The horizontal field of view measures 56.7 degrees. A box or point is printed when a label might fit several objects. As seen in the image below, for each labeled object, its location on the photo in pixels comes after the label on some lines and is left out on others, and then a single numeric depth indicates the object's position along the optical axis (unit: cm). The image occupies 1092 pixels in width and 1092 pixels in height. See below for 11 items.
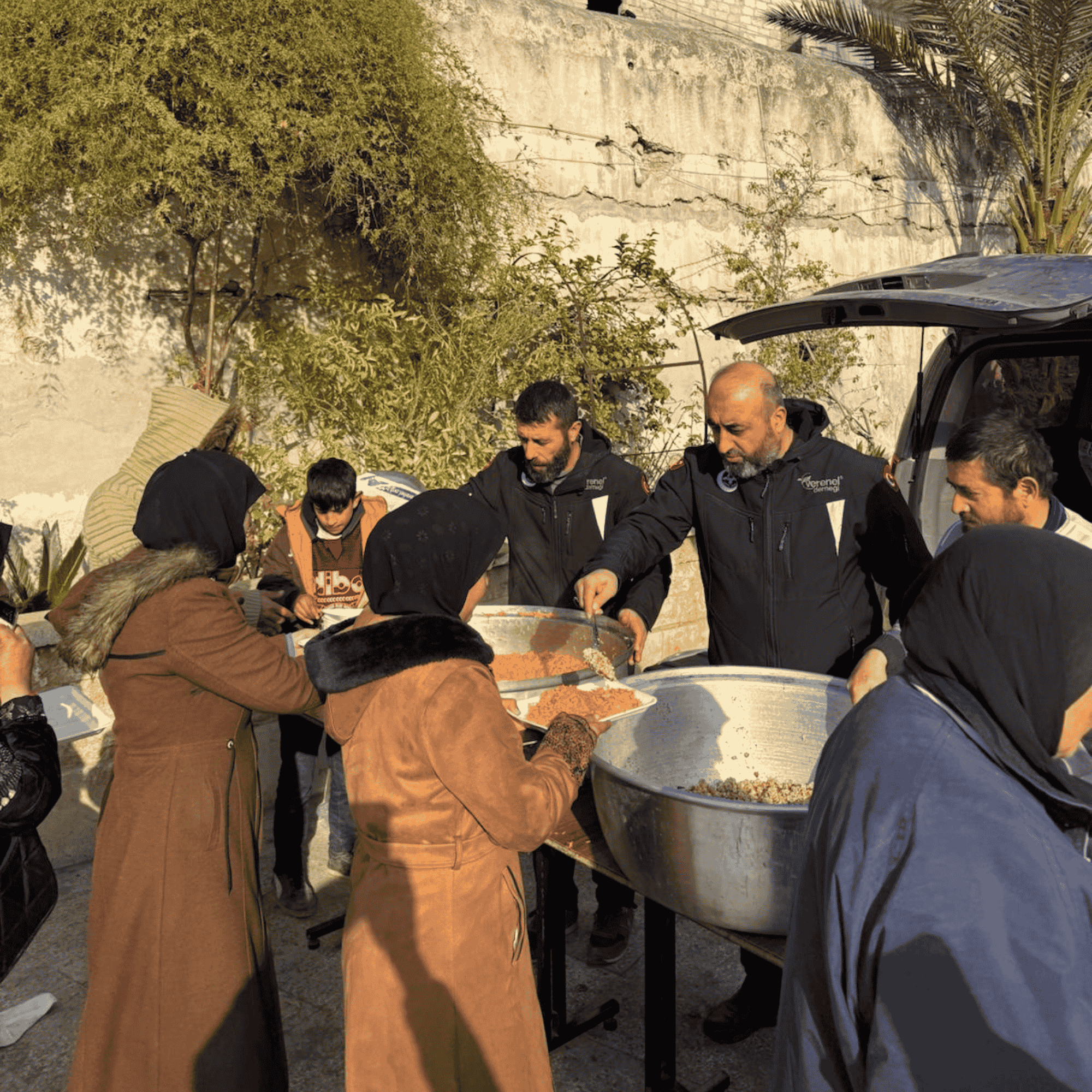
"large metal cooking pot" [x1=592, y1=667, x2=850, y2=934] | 224
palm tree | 1239
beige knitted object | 440
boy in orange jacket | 464
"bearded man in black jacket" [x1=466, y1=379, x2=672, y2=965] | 432
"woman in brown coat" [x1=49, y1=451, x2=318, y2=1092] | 270
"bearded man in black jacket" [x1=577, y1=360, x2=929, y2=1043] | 383
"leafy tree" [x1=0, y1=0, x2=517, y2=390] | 585
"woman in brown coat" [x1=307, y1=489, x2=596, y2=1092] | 223
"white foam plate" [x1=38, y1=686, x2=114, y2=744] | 283
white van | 468
